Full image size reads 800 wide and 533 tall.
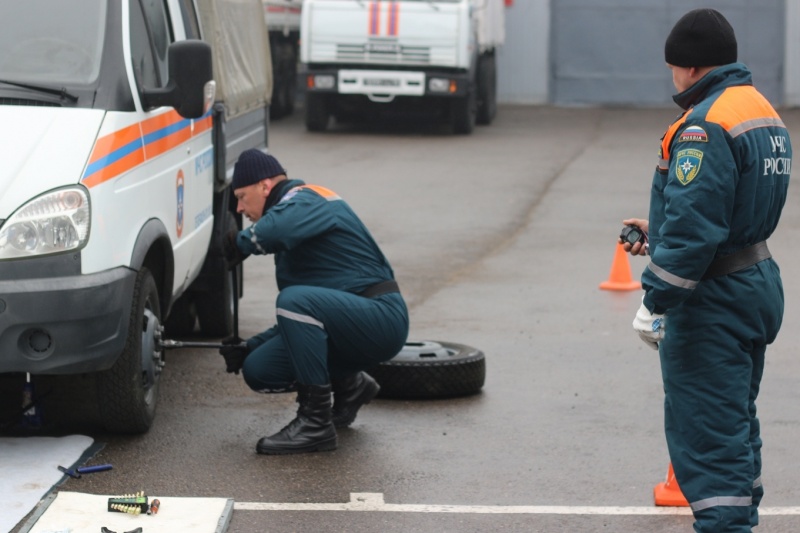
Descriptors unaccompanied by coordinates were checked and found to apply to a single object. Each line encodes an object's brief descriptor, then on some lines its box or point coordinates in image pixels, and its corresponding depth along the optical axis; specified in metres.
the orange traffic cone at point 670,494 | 10.54
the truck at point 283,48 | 46.97
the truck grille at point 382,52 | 41.53
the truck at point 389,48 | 41.34
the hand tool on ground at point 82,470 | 10.92
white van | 10.45
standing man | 8.33
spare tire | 13.62
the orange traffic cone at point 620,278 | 19.95
